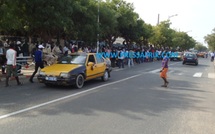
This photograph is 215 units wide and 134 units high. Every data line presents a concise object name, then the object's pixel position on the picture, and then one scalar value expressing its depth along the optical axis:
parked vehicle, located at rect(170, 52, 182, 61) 45.14
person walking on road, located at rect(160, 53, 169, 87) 13.28
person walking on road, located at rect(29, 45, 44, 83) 13.22
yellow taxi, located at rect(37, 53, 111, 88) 11.14
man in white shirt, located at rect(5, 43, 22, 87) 11.88
